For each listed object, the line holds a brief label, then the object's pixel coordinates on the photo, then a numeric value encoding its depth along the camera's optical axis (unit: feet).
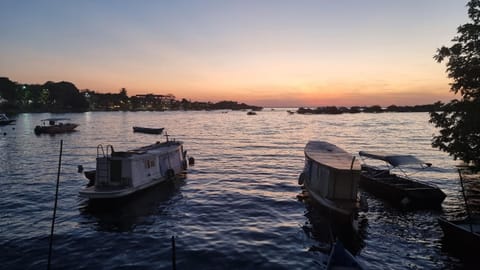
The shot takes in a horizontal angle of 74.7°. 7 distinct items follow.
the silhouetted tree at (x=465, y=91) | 59.67
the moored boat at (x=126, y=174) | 79.56
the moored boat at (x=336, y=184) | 65.98
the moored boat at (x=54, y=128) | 275.80
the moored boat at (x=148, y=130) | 309.42
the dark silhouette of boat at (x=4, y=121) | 364.71
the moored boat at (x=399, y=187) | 81.00
